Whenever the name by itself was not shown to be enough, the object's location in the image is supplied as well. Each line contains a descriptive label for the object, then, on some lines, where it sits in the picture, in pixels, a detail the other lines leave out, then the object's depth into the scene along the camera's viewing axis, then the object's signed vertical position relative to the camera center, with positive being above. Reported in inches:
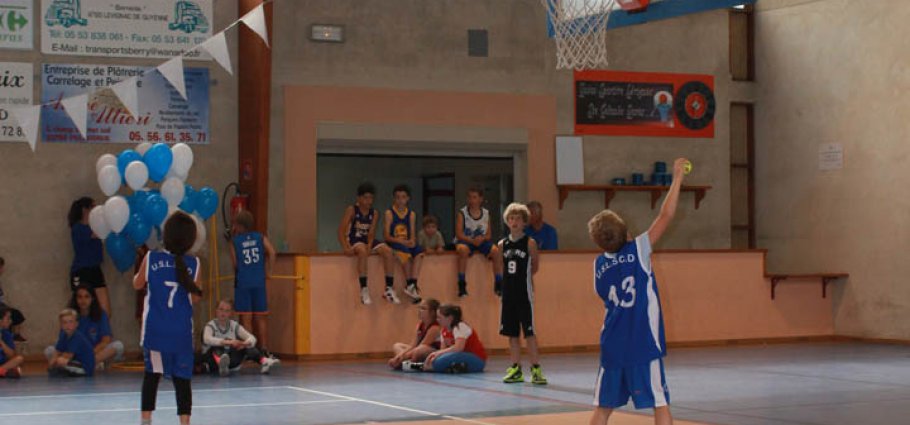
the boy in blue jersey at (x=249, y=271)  679.7 -19.5
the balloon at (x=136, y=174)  639.1 +28.8
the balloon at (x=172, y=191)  644.7 +20.8
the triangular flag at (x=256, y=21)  627.2 +100.5
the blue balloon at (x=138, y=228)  644.7 +2.9
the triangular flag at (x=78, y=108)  623.2 +59.4
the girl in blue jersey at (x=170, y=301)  368.5 -18.6
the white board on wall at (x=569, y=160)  832.9 +43.9
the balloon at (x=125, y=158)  654.5 +37.4
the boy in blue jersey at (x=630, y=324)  325.1 -23.4
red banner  845.2 +81.1
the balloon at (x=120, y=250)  676.7 -8.1
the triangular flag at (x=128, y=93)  618.2 +65.9
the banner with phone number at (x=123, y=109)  709.9 +68.5
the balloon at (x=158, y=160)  645.3 +36.0
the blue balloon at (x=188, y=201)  661.9 +16.3
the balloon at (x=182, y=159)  654.5 +36.9
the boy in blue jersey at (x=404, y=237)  709.3 -2.8
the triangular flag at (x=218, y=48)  628.7 +87.6
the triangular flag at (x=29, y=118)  615.8 +54.3
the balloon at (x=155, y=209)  640.4 +12.0
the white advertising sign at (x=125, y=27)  709.9 +112.3
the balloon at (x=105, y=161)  664.4 +36.7
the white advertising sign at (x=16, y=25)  700.0 +110.9
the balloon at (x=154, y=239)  654.5 -2.5
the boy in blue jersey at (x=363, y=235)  701.3 -1.8
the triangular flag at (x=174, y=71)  633.0 +77.6
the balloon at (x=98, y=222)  641.6 +6.0
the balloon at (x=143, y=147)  665.6 +43.3
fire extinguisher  723.4 +16.0
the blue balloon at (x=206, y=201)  669.9 +16.1
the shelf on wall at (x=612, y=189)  832.9 +25.8
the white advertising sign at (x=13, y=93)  698.8 +74.7
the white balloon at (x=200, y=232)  616.5 +0.5
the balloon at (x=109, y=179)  649.6 +26.9
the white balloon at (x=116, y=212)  631.8 +10.6
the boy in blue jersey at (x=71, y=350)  614.5 -53.4
